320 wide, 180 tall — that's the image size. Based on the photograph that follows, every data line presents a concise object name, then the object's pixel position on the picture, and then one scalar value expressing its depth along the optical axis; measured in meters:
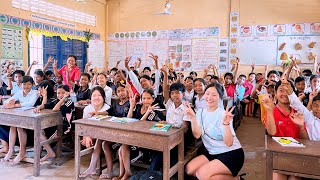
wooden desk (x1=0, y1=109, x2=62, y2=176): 2.79
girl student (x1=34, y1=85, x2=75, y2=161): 3.18
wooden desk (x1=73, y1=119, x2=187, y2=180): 2.19
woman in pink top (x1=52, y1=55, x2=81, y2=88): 4.76
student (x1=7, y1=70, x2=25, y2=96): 4.38
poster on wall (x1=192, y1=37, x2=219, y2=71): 7.24
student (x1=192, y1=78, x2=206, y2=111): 3.63
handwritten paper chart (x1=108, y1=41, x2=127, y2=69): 8.44
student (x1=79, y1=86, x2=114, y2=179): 2.84
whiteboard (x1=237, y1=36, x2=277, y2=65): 6.72
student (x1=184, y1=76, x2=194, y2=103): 4.15
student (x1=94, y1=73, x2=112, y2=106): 3.93
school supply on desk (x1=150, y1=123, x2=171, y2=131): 2.28
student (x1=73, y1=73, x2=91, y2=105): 3.90
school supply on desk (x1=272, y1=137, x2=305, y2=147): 1.87
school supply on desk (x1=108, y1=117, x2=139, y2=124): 2.58
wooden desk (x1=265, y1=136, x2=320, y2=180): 1.71
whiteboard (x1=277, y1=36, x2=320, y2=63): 6.34
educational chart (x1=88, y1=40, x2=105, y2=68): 7.96
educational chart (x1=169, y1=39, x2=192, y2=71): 7.58
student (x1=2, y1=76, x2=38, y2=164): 3.16
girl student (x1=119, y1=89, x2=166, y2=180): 2.70
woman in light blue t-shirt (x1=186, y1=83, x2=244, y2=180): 2.26
